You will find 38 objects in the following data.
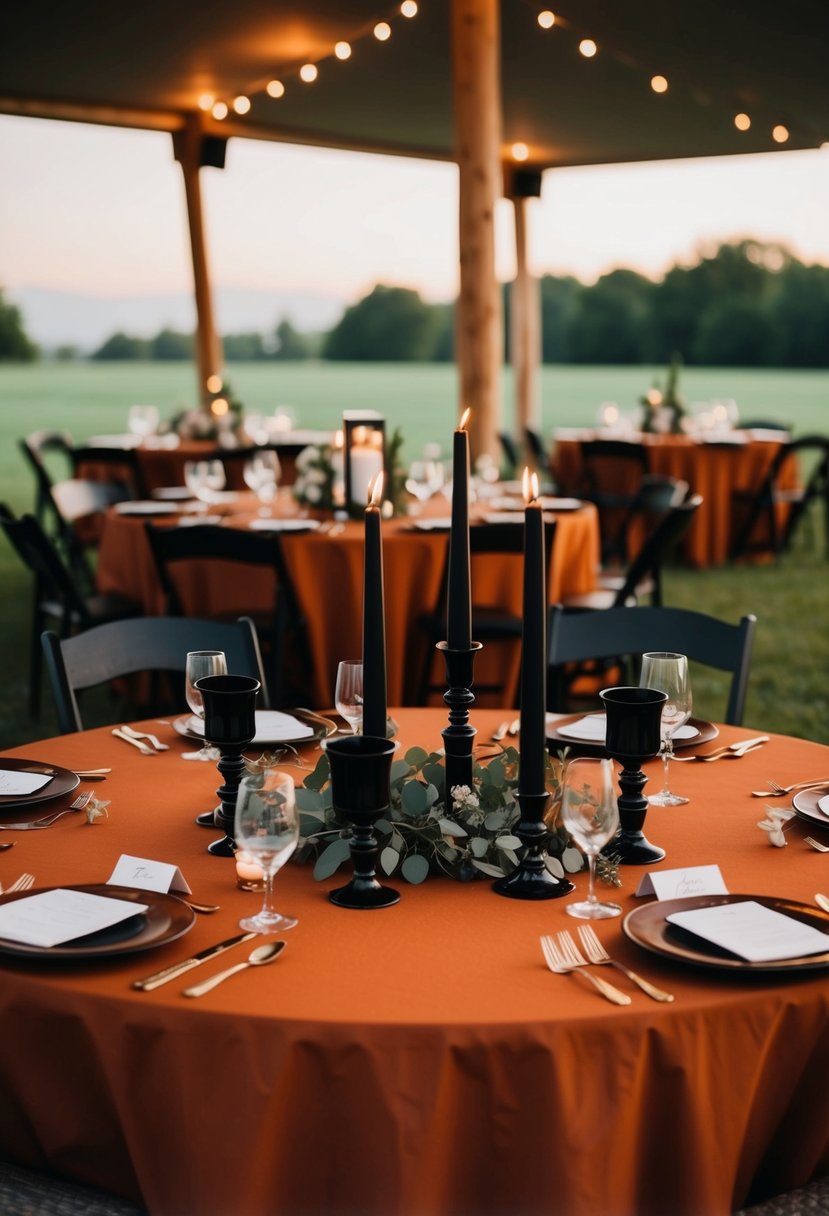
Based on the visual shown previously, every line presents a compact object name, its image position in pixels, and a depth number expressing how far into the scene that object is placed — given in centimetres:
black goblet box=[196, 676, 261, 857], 168
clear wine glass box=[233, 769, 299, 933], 140
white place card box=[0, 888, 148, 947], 142
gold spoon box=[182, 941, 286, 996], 131
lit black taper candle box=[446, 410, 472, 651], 170
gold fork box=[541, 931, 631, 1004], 131
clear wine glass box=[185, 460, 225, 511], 569
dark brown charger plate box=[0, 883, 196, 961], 138
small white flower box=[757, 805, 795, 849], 179
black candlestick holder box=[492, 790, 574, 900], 158
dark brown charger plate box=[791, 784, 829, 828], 182
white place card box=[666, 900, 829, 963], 138
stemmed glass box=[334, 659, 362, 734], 202
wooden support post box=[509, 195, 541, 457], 1231
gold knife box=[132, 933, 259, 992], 133
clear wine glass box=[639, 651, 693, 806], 193
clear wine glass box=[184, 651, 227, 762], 197
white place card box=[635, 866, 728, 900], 160
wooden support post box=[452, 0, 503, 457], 718
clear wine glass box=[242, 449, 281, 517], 567
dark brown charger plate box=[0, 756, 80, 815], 194
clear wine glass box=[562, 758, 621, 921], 144
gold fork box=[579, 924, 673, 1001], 131
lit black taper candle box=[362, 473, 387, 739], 150
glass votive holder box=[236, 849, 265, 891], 162
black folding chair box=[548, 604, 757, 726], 282
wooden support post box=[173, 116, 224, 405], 1102
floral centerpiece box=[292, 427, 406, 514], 512
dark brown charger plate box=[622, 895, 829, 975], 135
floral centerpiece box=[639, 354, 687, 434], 980
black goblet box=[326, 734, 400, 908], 144
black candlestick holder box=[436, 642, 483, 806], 175
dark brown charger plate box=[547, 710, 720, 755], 226
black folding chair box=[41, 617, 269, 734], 273
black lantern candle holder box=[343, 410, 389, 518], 505
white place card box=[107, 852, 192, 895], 162
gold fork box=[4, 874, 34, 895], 162
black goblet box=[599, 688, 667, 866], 166
